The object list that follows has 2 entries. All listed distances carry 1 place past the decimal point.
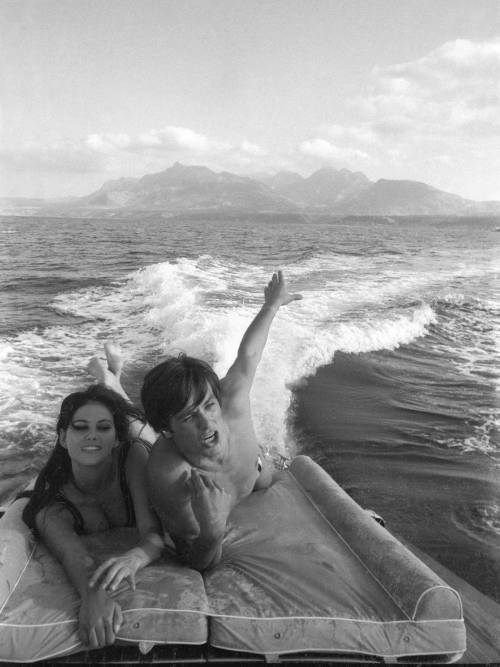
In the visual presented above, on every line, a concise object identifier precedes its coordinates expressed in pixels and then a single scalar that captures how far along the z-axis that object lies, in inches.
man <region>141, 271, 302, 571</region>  96.3
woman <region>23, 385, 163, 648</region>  107.8
